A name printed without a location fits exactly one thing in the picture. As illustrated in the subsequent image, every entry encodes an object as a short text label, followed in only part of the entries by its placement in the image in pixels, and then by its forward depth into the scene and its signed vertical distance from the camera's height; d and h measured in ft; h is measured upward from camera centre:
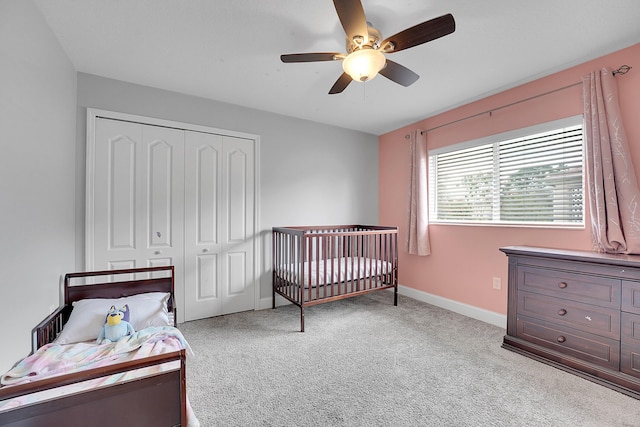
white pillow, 5.20 -2.14
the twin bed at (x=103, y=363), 2.79 -2.18
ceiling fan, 4.52 +3.18
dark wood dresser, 5.69 -2.34
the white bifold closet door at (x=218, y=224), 9.43 -0.44
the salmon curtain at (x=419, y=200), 11.25 +0.52
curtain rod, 6.64 +3.47
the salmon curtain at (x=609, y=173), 6.38 +0.97
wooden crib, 9.16 -2.00
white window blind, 7.64 +1.15
